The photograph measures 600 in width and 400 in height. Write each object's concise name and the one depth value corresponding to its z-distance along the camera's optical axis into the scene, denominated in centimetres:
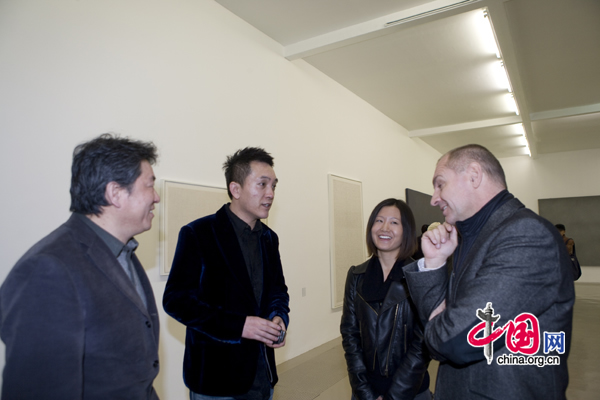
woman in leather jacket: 207
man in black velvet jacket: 197
